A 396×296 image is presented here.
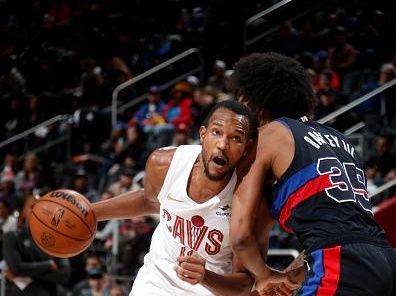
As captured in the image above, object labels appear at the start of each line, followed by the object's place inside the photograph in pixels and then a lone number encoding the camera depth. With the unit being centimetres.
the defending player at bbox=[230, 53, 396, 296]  511
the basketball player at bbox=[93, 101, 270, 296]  574
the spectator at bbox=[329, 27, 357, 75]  1603
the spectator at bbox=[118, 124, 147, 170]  1719
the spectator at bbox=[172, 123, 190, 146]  1587
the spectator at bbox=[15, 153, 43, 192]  1811
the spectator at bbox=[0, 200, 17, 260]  1487
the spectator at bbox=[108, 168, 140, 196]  1544
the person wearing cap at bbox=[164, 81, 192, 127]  1751
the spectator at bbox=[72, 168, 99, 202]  1663
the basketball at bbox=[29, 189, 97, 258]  663
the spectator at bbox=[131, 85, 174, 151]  1701
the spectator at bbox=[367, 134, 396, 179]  1348
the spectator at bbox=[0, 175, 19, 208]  1762
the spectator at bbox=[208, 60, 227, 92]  1712
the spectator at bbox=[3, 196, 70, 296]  1172
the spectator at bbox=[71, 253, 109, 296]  1276
